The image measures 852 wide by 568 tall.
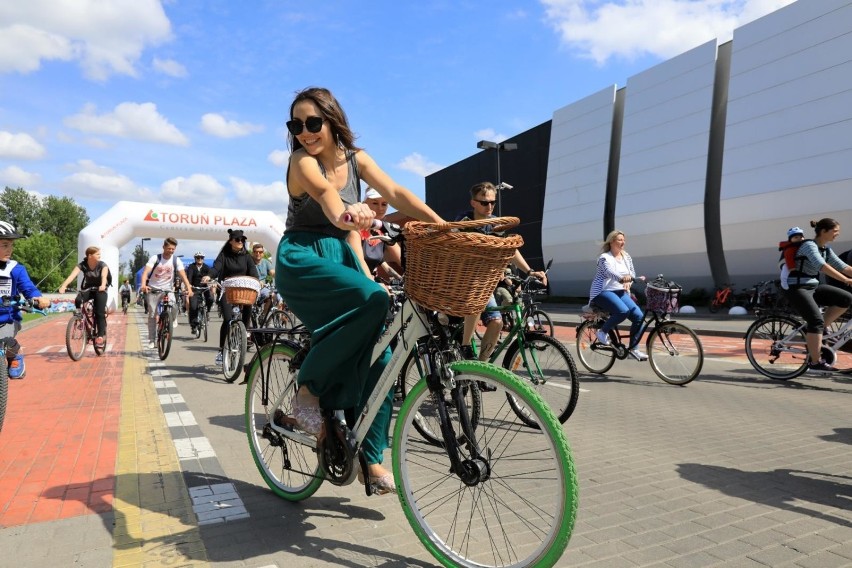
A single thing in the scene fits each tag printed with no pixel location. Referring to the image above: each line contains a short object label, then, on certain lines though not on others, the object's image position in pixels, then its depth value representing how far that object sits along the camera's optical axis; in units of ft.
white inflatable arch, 80.02
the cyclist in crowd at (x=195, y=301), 45.68
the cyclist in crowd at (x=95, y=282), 32.71
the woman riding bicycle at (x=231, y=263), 25.70
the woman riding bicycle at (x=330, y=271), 8.30
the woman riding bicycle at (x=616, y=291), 24.44
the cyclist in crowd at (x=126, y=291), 91.56
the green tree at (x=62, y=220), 334.65
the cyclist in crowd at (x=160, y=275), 32.37
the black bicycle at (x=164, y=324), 31.30
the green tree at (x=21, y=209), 322.96
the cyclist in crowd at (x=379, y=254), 15.08
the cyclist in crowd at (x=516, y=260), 17.43
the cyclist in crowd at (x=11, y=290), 16.99
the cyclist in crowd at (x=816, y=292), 22.27
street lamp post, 80.33
